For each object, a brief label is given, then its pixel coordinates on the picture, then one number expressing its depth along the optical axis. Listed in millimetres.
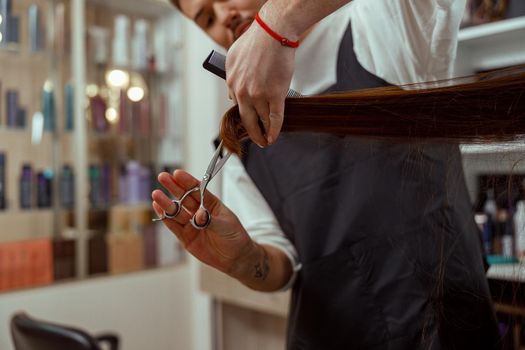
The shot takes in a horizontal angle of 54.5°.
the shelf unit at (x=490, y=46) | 1505
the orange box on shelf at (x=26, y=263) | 2184
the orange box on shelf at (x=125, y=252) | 2535
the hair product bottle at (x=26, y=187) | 2277
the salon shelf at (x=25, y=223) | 2275
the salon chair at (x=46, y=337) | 1291
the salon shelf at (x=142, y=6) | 2574
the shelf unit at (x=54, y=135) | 2289
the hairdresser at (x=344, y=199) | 550
